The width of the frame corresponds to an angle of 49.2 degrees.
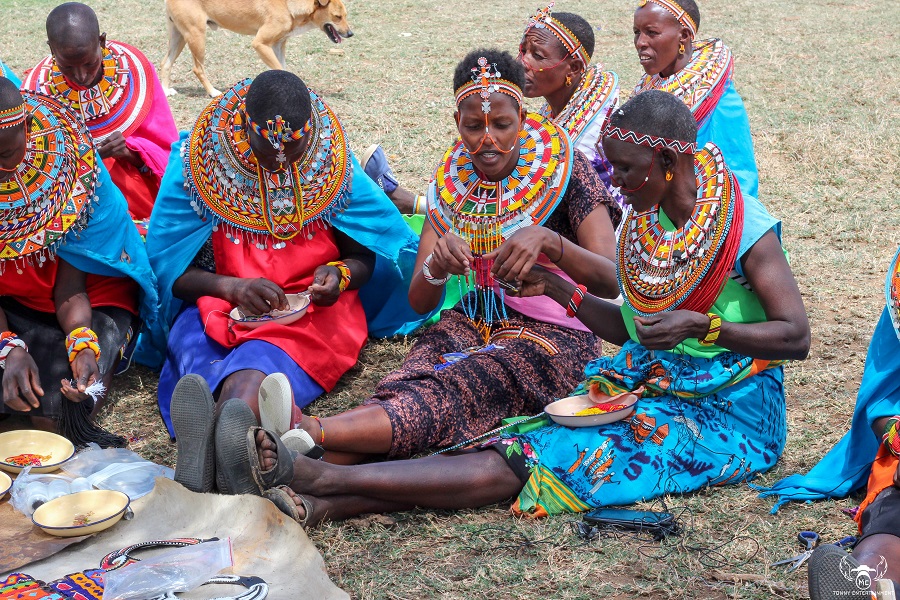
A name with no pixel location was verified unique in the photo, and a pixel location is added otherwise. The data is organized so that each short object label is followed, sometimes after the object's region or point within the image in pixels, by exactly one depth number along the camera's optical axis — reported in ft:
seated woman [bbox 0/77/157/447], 12.84
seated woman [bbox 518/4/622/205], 16.79
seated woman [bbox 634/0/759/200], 17.07
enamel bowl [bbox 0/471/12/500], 11.48
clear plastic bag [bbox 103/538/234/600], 9.26
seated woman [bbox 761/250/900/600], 8.38
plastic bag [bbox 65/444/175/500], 12.00
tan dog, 35.37
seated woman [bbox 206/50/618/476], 12.01
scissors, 10.15
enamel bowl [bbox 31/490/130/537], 10.62
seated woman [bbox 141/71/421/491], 13.48
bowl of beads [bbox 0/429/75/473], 12.31
